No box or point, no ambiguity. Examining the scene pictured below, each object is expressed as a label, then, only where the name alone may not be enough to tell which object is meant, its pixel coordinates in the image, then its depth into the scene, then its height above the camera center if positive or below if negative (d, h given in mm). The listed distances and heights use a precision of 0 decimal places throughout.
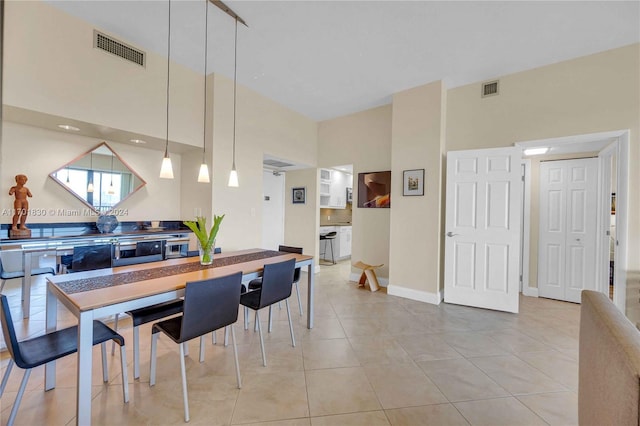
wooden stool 4160 -1012
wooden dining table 1290 -488
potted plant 2246 -264
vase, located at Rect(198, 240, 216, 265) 2305 -392
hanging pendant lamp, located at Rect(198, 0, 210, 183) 2414 +1313
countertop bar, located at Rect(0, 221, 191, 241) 2605 -276
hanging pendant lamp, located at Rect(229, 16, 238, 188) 2592 +1720
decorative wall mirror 3068 +374
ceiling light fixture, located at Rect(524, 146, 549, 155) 3490 +916
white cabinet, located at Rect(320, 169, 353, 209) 6421 +646
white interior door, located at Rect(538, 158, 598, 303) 3602 -147
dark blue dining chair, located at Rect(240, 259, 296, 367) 2141 -656
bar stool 6207 -588
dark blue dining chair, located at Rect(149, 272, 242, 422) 1575 -665
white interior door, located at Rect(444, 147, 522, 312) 3254 -157
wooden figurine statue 2643 +53
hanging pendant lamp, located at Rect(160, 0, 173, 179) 2145 +340
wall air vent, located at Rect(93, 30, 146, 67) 2693 +1744
